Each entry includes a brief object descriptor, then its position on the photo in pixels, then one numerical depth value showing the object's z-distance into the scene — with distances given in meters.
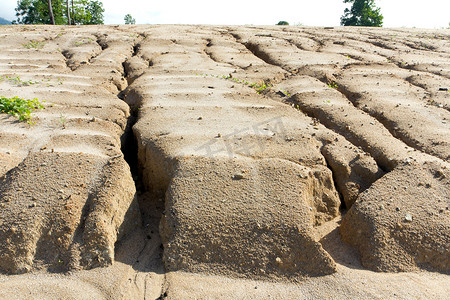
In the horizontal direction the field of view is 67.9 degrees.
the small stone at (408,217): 1.99
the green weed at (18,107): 2.76
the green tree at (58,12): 18.45
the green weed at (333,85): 3.69
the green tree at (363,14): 20.30
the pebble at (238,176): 2.15
